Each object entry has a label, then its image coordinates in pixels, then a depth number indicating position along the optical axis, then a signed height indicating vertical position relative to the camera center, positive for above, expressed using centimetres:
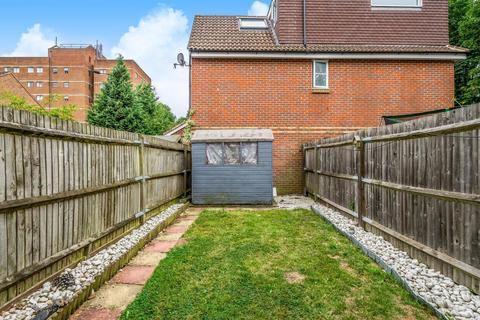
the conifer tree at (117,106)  2405 +399
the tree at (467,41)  1678 +641
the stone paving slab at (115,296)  317 -147
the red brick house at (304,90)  1174 +247
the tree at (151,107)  3206 +548
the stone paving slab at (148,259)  444 -147
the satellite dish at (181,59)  1366 +427
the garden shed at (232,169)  927 -34
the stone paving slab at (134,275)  382 -147
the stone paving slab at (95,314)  292 -146
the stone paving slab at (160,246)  510 -146
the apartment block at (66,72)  4866 +1358
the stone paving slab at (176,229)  632 -145
